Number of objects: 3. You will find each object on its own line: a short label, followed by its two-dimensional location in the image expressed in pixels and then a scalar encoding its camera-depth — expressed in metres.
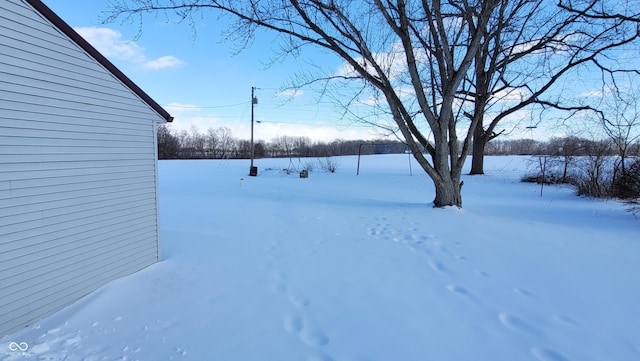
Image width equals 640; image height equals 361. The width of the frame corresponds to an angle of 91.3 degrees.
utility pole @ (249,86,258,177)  19.42
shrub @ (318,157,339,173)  22.05
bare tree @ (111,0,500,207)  6.96
